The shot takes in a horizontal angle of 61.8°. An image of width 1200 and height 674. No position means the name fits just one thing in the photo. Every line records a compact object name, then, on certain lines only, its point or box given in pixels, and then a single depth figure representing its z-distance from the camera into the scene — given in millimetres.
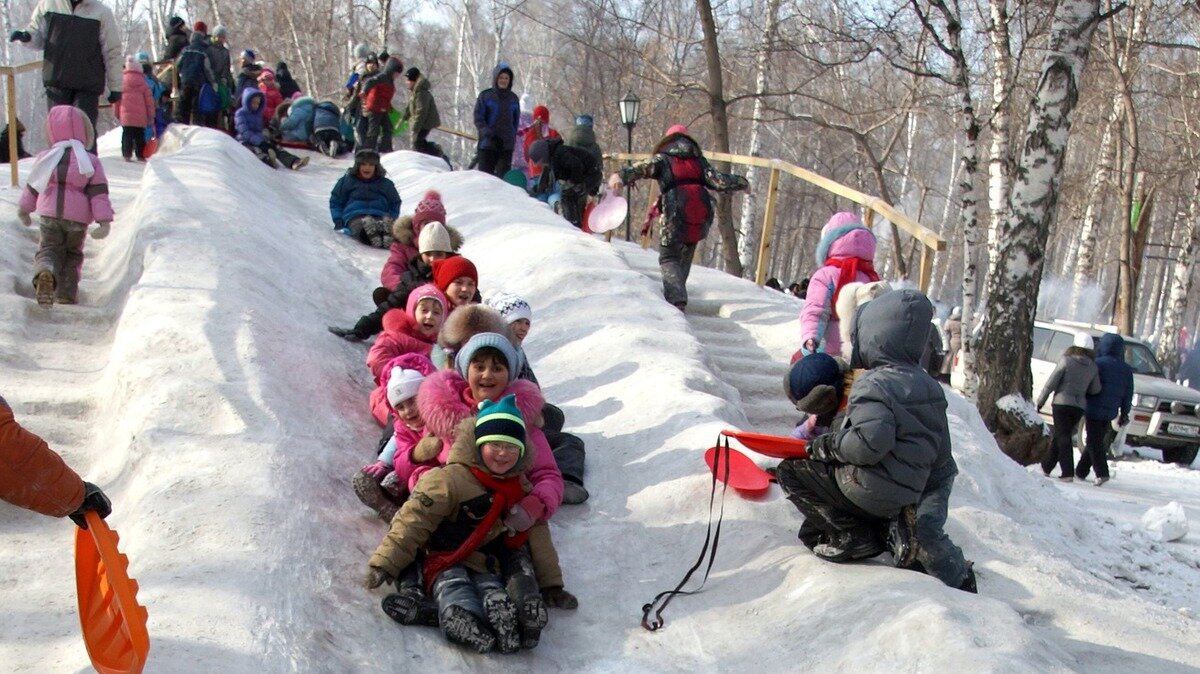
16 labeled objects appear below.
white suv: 14586
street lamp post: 15523
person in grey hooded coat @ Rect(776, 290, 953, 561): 4129
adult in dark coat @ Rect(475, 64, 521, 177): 13477
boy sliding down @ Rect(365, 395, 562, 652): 3746
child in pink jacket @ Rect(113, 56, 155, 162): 12336
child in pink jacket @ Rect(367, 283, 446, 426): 5832
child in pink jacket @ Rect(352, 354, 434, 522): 4504
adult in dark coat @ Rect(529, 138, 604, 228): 12070
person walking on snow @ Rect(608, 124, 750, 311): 8492
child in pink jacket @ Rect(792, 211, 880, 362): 6469
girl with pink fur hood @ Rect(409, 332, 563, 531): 4324
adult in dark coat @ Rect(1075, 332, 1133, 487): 11008
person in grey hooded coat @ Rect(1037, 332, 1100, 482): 10984
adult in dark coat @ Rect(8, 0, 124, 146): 9219
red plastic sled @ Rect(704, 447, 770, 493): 4953
